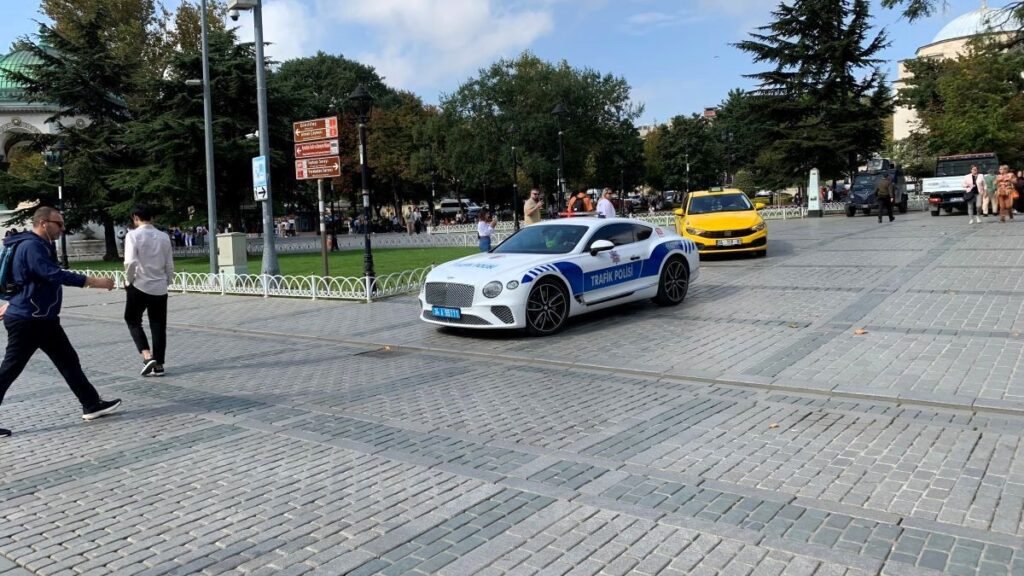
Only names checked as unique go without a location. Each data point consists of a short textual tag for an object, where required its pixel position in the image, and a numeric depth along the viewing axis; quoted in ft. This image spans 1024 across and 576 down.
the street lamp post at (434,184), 198.90
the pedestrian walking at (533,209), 57.26
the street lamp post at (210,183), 67.82
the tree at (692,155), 248.93
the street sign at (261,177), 57.47
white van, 238.68
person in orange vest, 63.41
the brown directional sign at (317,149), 53.26
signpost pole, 53.95
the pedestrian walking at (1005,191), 75.62
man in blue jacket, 20.17
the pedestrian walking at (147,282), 27.99
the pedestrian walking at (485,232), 64.26
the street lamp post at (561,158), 96.56
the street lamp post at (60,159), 92.68
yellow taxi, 57.11
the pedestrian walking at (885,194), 87.47
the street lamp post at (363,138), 49.52
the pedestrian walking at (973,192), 76.02
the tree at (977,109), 134.31
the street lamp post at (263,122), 55.62
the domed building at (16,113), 145.28
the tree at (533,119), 170.71
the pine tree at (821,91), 138.21
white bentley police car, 31.99
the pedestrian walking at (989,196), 81.00
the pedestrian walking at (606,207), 58.86
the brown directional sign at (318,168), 53.47
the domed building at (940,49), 267.39
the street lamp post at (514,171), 120.57
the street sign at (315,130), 52.65
